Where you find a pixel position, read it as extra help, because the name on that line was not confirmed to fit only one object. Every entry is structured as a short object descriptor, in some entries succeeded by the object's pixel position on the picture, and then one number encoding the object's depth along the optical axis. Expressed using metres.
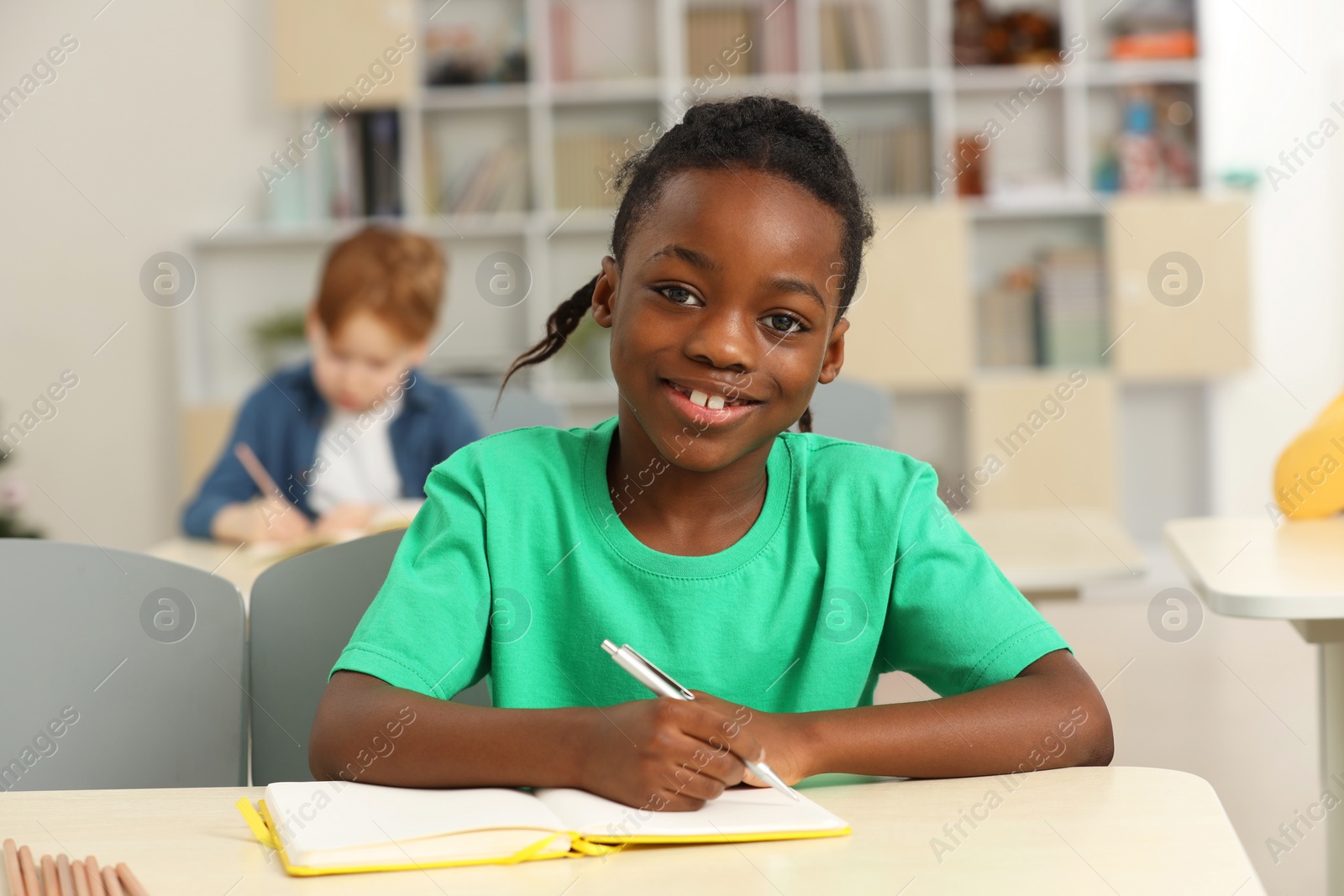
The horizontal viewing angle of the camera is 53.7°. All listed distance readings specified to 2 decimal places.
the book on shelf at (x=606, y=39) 4.63
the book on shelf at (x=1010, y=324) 4.56
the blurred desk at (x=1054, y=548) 1.94
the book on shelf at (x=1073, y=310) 4.48
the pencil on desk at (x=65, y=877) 0.77
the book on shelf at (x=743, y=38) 4.50
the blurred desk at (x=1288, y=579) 1.43
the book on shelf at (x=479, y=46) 4.58
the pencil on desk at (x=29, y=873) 0.77
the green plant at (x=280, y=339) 4.53
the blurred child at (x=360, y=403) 2.84
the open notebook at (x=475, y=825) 0.79
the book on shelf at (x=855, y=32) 4.53
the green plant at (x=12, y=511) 4.00
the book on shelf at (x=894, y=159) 4.51
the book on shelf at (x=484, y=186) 4.59
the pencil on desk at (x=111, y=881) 0.76
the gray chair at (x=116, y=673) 1.30
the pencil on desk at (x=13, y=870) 0.77
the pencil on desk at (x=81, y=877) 0.76
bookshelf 4.45
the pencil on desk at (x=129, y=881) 0.76
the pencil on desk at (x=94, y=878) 0.76
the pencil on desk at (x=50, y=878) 0.77
